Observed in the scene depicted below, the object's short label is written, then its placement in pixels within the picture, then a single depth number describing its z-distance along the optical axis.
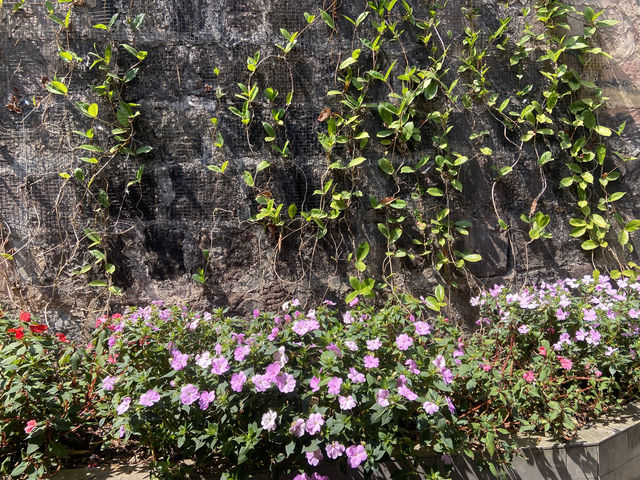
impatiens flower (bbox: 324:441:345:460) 1.38
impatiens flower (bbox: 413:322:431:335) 1.65
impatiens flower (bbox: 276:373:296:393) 1.42
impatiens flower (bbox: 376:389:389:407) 1.42
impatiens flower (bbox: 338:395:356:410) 1.42
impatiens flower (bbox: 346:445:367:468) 1.37
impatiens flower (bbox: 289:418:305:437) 1.40
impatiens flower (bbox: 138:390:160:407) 1.41
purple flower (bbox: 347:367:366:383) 1.46
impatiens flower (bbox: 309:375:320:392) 1.47
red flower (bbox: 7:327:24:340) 1.59
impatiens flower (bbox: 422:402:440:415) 1.42
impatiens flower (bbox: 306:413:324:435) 1.39
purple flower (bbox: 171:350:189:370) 1.50
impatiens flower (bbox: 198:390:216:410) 1.41
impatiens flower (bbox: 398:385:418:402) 1.41
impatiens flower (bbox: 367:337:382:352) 1.56
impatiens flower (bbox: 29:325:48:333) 1.68
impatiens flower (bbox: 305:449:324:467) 1.38
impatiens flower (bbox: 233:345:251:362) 1.47
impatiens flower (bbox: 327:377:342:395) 1.42
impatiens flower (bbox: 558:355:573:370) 1.77
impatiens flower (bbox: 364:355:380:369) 1.50
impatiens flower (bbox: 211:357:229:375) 1.45
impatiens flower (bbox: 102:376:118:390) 1.54
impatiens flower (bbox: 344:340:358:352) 1.55
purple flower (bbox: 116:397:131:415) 1.42
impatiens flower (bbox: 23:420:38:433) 1.44
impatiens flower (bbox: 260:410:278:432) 1.39
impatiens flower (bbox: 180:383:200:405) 1.42
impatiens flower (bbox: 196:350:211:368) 1.48
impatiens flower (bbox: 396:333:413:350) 1.54
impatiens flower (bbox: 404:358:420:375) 1.50
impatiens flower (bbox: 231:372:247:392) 1.42
